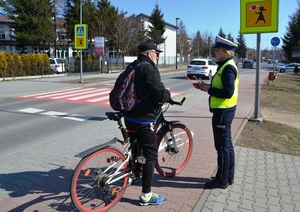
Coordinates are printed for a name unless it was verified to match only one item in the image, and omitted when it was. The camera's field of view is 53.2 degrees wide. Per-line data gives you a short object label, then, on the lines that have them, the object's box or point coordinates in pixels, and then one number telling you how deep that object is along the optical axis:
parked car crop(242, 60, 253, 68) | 54.98
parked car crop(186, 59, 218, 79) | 23.95
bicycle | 3.16
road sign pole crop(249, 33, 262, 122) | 8.14
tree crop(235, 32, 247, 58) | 98.98
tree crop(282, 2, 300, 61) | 57.31
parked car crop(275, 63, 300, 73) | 47.75
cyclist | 3.24
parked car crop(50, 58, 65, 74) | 31.85
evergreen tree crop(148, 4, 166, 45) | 60.53
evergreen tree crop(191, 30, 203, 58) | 85.45
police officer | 3.74
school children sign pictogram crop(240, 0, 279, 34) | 7.86
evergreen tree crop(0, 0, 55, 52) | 41.69
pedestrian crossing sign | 20.72
